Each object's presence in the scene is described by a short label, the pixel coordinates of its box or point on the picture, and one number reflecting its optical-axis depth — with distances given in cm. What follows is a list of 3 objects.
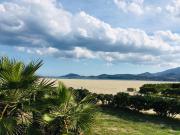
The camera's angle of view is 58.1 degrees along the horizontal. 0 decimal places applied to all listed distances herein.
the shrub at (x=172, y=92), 1428
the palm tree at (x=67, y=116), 373
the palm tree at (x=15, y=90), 351
